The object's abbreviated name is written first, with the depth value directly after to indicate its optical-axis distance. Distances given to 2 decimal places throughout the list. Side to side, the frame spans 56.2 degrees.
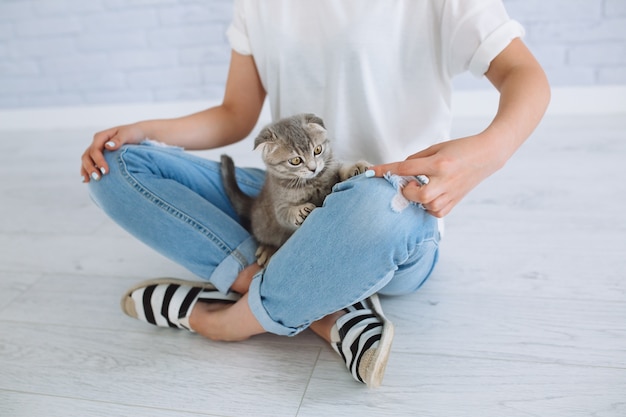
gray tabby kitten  1.08
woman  0.95
